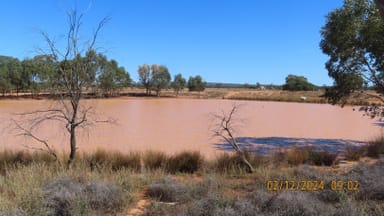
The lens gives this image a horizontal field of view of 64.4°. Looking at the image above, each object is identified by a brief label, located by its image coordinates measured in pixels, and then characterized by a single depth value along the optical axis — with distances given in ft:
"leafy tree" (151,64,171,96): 189.88
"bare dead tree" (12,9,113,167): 17.97
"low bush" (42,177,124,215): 10.27
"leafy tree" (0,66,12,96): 140.87
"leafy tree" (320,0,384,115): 25.76
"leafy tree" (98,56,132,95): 157.13
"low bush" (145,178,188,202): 12.43
